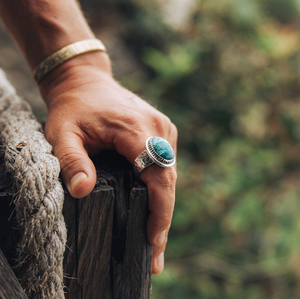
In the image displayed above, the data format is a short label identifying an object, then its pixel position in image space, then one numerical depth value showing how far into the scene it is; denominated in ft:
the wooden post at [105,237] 1.45
